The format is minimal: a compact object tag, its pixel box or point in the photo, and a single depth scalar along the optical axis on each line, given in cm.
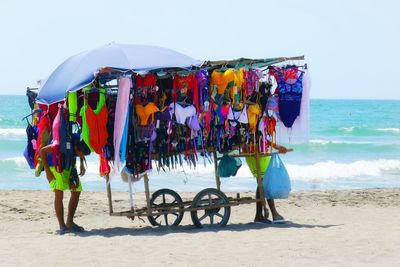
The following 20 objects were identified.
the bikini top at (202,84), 1218
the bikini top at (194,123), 1228
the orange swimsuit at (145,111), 1183
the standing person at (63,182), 1202
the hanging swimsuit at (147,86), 1187
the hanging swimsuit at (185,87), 1216
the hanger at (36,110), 1280
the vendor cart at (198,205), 1234
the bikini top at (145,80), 1187
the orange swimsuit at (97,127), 1157
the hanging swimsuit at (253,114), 1274
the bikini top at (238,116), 1258
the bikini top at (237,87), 1239
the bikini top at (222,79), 1229
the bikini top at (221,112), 1251
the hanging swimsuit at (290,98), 1299
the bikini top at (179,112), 1213
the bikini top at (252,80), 1264
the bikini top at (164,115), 1207
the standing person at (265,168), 1310
